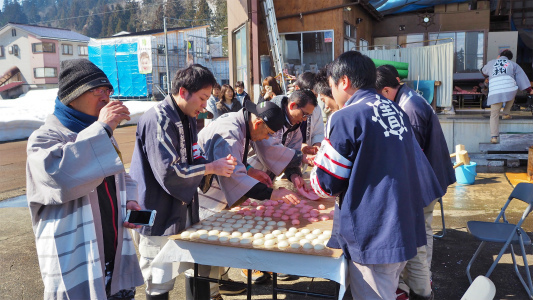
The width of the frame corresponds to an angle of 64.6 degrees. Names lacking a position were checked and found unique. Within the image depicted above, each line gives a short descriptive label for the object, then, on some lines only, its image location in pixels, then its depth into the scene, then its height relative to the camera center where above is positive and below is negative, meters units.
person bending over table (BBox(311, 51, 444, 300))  2.03 -0.48
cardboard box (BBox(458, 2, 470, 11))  14.48 +2.53
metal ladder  10.81 +1.28
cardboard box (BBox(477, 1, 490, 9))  14.20 +2.52
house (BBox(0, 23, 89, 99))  40.62 +3.97
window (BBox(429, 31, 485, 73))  14.20 +1.02
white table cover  2.25 -0.98
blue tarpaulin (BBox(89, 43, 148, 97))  32.41 +1.64
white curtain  10.06 +0.37
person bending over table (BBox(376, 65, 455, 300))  3.20 -0.42
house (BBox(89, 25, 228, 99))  32.38 +2.01
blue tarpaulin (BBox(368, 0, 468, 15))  14.41 +2.65
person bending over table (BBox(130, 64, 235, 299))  2.50 -0.47
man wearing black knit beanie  1.68 -0.40
